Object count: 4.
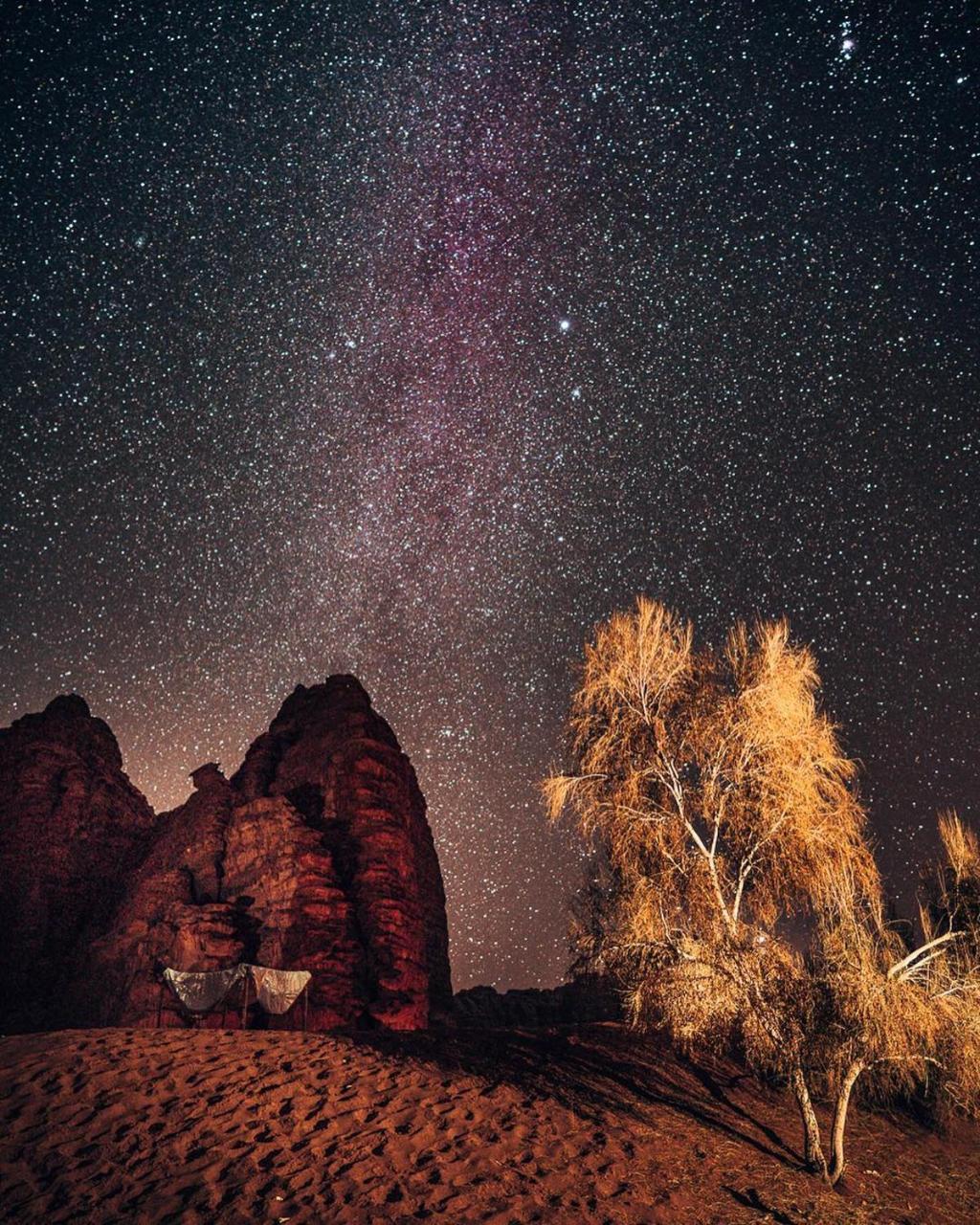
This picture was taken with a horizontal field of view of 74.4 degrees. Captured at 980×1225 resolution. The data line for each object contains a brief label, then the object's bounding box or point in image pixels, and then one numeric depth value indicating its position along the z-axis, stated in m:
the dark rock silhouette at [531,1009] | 37.66
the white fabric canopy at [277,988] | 20.28
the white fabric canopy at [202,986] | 19.80
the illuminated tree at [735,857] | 9.60
